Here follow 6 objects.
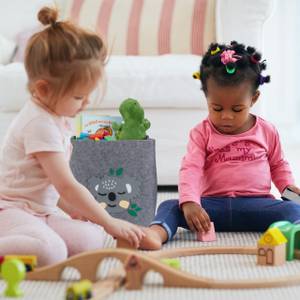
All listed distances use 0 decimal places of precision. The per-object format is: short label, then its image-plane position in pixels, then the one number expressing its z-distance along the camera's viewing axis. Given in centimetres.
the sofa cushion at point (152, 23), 409
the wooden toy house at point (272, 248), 245
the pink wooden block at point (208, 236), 276
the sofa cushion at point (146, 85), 365
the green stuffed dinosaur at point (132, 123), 297
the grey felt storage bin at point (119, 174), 294
